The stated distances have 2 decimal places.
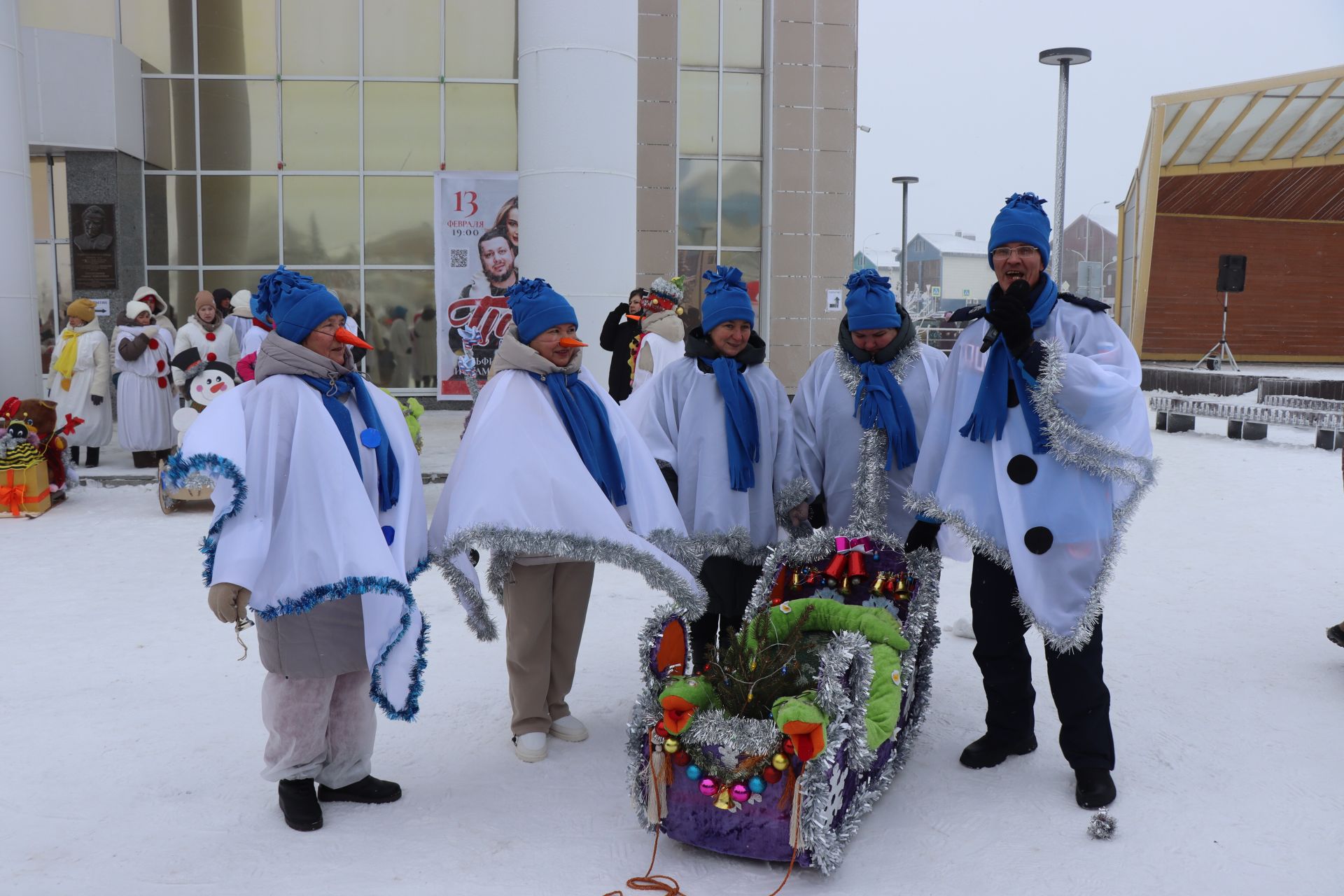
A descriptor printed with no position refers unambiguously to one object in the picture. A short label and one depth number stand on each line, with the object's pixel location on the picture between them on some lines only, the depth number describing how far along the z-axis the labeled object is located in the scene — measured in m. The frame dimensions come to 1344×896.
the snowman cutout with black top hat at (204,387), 8.40
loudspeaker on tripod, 21.91
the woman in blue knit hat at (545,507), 3.60
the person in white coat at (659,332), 7.73
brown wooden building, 24.48
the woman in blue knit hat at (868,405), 4.03
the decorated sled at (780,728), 2.87
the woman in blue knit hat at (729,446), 4.13
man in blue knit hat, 3.33
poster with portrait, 14.77
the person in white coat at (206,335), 9.89
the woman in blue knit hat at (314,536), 3.01
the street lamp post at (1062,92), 11.67
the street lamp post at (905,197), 25.80
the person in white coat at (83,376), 10.12
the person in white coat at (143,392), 10.04
